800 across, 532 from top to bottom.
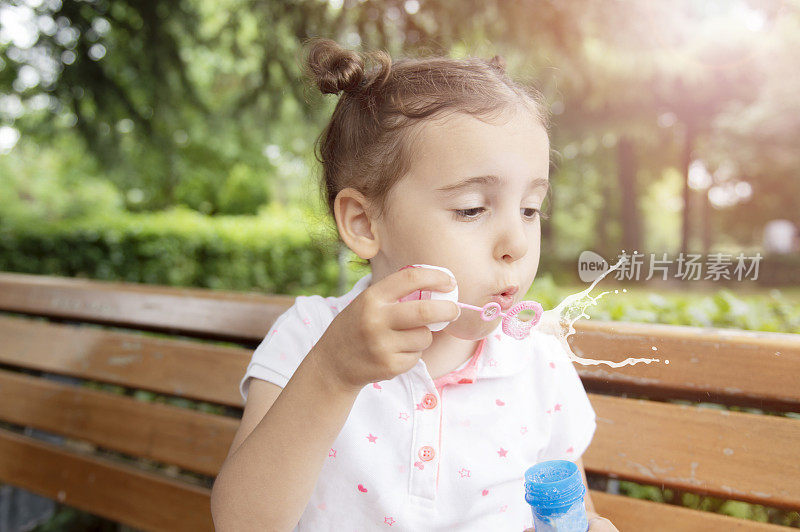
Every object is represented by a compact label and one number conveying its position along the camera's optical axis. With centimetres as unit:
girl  59
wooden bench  69
